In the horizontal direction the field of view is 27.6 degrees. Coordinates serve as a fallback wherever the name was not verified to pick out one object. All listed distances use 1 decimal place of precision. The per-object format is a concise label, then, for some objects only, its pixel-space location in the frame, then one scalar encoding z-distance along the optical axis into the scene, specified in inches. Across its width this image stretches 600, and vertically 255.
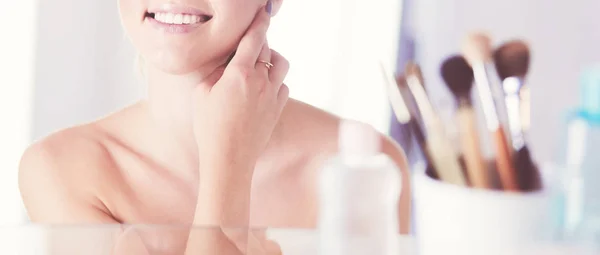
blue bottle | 42.9
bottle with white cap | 43.7
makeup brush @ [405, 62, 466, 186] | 41.9
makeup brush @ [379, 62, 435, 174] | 43.0
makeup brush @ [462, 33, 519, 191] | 41.6
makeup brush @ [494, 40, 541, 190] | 41.7
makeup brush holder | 40.9
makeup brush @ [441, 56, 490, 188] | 41.8
